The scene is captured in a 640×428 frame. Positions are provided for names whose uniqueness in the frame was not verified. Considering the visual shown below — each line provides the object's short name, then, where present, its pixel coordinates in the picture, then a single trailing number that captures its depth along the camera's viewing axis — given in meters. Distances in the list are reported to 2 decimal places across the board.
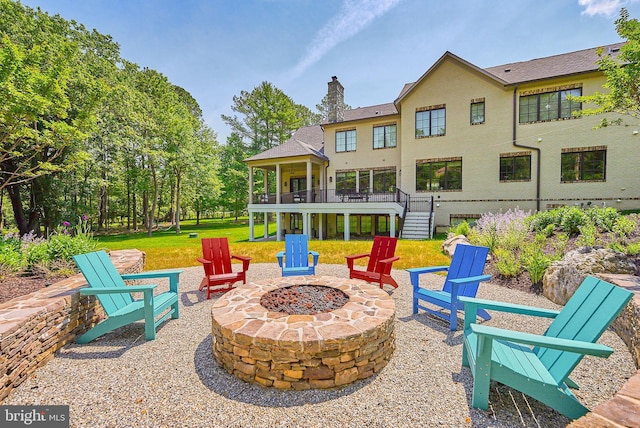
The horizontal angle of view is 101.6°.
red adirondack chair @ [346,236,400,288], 5.08
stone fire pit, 2.46
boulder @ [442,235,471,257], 8.82
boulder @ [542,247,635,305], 4.54
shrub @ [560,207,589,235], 7.35
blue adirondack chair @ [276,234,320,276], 6.14
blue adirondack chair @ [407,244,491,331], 3.66
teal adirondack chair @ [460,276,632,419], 1.95
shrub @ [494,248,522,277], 5.88
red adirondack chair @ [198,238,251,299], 5.14
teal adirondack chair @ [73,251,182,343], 3.32
